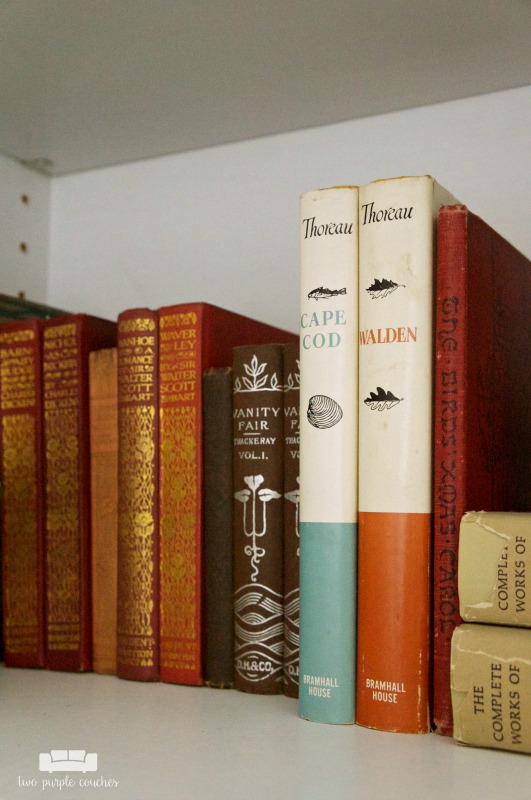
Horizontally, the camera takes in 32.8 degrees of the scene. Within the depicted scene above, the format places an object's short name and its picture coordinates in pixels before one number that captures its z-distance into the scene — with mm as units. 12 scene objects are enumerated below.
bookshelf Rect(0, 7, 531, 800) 521
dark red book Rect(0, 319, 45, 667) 825
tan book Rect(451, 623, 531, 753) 540
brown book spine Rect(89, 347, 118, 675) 792
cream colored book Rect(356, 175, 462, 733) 596
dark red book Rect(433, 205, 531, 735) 593
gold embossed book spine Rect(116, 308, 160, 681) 748
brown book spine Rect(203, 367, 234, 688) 729
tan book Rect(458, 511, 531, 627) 550
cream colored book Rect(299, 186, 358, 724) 619
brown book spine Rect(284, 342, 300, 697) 698
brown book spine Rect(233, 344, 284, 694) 710
